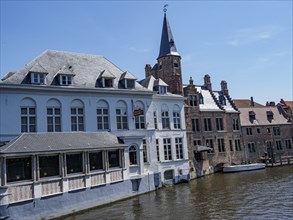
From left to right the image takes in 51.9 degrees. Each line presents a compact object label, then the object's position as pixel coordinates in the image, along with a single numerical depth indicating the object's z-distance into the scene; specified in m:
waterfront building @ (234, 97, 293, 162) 45.84
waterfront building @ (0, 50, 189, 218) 18.47
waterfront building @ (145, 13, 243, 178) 36.44
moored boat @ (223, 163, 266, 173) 38.34
